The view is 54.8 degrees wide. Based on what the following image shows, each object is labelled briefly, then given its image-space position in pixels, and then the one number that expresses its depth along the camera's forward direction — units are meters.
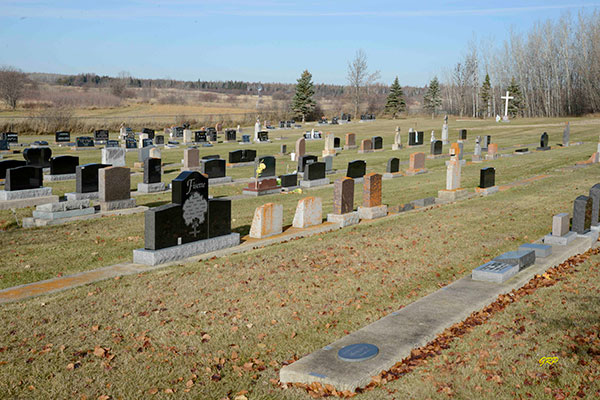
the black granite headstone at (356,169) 22.83
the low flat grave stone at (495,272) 9.33
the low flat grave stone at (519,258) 9.91
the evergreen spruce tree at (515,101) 79.56
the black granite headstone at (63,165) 23.25
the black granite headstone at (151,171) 20.95
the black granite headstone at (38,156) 25.75
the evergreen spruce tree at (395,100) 85.44
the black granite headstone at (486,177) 20.21
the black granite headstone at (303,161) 25.45
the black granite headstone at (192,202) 11.52
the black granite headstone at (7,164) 20.92
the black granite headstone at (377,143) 38.47
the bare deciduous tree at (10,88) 83.25
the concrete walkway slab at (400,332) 6.12
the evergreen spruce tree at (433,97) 92.06
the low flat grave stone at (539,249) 10.80
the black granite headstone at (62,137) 42.03
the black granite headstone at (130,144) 39.47
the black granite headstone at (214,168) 23.48
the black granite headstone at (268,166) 23.88
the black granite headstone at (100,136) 43.09
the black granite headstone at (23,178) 17.56
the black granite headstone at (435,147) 33.34
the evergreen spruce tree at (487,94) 87.50
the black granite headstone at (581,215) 12.18
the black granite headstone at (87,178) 17.97
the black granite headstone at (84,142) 39.28
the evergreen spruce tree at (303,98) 77.06
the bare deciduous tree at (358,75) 94.88
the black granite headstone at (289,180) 22.30
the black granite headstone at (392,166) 26.13
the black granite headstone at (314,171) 23.19
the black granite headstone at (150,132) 45.44
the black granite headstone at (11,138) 39.71
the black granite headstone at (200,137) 44.12
